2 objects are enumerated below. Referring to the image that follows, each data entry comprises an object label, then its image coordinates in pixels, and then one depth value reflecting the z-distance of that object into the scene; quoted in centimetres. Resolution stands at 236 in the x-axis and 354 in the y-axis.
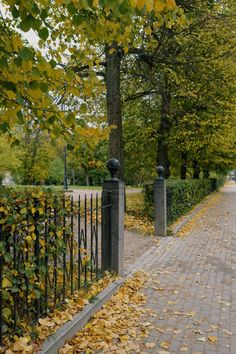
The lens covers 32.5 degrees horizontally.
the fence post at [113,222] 594
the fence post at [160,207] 1042
